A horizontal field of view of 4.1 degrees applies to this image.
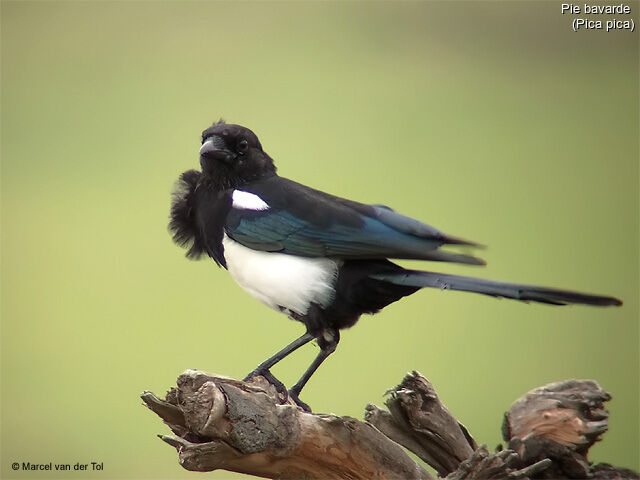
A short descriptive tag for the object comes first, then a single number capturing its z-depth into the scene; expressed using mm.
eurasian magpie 6819
